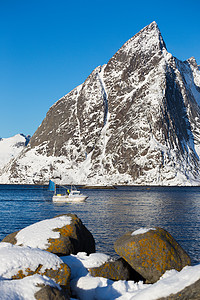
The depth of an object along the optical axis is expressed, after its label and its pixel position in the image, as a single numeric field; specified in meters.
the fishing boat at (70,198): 79.62
